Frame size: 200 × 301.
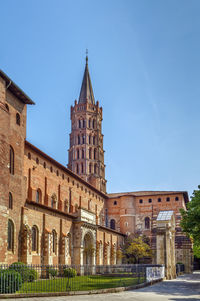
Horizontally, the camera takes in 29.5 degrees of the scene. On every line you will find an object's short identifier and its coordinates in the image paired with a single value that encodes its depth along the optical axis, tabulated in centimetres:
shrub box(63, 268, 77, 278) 2769
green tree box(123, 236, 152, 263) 5825
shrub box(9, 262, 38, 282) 1967
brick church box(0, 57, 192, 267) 2688
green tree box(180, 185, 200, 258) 2659
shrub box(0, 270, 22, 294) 1717
